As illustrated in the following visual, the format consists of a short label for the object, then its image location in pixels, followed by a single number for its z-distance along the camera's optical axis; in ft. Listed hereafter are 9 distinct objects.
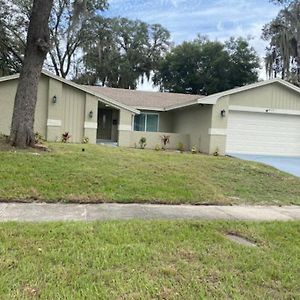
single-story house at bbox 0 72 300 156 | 57.67
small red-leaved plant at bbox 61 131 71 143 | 56.65
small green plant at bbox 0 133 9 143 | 36.41
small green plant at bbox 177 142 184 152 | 65.04
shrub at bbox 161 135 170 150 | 64.43
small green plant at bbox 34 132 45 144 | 53.18
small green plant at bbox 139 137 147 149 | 62.85
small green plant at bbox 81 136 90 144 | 58.80
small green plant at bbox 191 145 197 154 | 59.09
